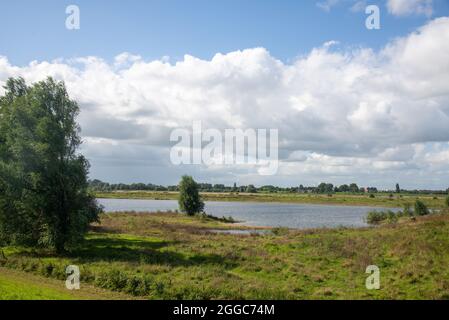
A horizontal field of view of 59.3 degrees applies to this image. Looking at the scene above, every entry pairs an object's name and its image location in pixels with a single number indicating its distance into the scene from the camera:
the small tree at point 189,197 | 99.62
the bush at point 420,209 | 88.81
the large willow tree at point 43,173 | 38.47
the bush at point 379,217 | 86.07
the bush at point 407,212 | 87.00
